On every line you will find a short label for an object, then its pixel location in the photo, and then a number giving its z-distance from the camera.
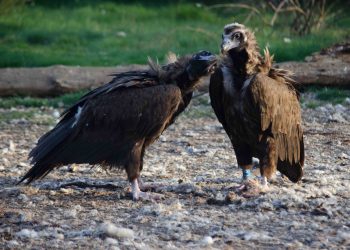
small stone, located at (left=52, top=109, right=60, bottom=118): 23.49
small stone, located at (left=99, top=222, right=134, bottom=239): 10.99
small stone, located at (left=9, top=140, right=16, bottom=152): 18.77
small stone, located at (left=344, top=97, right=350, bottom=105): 22.31
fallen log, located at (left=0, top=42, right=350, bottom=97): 23.77
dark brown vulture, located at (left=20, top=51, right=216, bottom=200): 13.57
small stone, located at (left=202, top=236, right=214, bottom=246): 10.70
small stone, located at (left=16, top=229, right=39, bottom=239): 11.27
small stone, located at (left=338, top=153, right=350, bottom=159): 16.62
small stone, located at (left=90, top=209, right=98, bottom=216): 12.51
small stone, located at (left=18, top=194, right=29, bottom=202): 13.64
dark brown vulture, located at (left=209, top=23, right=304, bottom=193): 13.59
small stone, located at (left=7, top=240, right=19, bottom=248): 10.88
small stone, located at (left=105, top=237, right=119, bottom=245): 10.74
